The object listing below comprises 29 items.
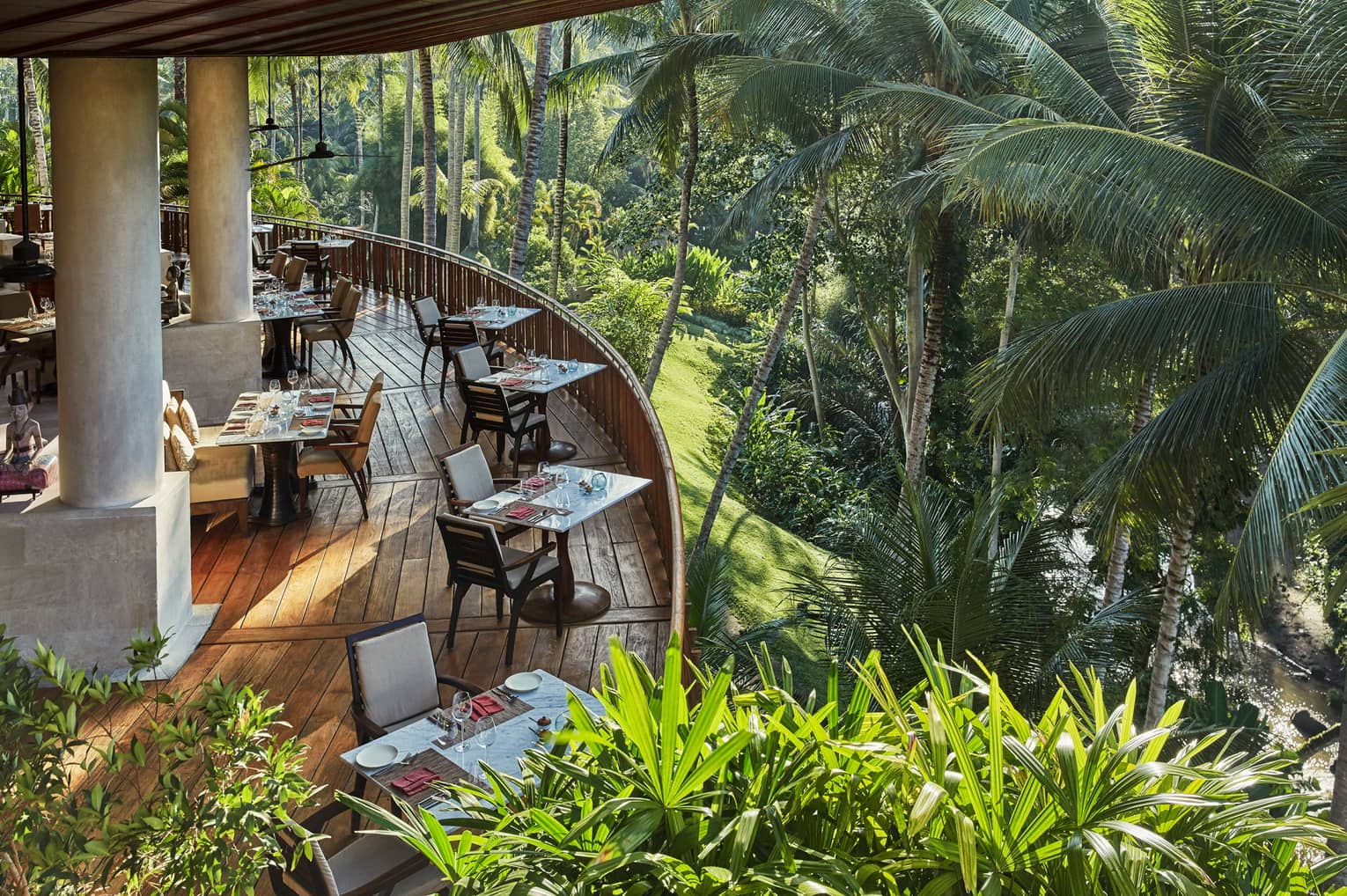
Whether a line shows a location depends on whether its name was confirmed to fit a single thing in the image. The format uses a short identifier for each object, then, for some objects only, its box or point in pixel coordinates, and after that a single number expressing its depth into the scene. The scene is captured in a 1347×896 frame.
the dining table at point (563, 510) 7.44
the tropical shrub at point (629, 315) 25.03
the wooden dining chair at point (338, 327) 14.16
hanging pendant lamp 7.44
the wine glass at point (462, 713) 4.94
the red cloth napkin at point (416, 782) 4.59
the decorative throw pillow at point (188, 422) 9.04
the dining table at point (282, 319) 13.46
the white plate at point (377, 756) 4.75
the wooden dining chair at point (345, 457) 9.34
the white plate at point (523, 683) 5.34
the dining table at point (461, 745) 4.70
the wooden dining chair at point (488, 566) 7.10
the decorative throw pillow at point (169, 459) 8.29
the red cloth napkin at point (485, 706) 5.11
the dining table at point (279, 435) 8.84
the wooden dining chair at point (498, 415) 10.31
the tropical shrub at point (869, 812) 2.54
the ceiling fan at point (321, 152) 11.73
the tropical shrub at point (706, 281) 33.50
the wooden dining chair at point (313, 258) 18.11
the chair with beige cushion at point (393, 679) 5.46
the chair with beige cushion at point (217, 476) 8.83
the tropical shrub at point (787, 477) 22.00
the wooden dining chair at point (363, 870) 4.32
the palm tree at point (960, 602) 9.20
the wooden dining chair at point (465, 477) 8.24
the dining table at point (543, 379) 10.75
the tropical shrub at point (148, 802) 2.90
